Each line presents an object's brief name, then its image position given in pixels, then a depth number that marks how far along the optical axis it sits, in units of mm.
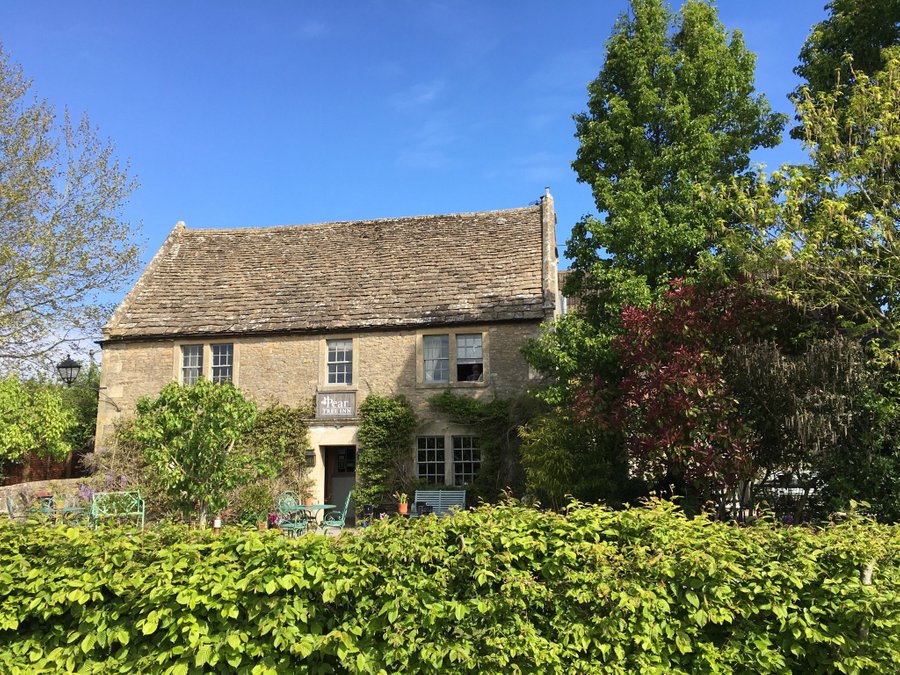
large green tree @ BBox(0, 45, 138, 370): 18328
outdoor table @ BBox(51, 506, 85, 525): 14584
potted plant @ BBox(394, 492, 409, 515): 14622
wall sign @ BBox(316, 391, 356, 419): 19078
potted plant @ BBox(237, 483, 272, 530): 17833
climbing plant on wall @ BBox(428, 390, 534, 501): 17484
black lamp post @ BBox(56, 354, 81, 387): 18070
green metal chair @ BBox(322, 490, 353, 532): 13191
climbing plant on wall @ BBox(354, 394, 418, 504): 18172
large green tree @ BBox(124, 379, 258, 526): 11055
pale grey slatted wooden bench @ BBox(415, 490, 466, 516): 17172
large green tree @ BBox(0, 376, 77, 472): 18453
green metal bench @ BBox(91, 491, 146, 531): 14336
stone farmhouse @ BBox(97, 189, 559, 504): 18625
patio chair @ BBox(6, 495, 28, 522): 15859
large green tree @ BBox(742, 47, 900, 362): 9898
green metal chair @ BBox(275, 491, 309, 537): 13210
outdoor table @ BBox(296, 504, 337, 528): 14617
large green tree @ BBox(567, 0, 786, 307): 14016
